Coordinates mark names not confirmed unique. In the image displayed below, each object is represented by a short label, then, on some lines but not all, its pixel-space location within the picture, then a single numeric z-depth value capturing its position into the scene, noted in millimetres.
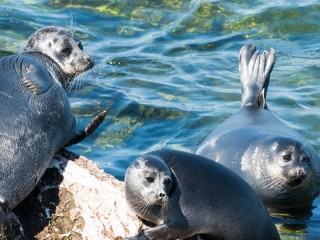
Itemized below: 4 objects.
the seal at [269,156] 16859
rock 12203
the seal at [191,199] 12227
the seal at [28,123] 12711
